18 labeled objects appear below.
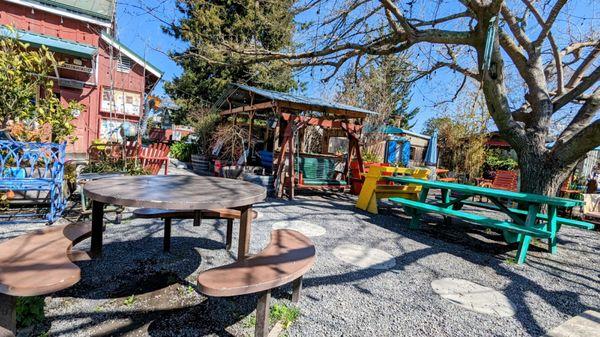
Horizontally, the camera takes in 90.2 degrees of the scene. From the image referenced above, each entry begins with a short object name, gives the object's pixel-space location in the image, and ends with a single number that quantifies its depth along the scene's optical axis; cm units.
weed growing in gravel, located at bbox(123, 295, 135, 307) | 220
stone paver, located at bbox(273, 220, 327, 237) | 447
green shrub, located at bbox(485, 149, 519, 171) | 1773
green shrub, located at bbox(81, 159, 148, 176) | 525
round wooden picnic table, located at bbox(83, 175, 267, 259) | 184
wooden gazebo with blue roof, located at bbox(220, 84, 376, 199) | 715
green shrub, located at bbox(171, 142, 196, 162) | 1402
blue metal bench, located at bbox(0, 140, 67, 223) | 374
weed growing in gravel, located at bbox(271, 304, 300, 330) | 209
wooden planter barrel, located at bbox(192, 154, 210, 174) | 1027
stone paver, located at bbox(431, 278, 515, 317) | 255
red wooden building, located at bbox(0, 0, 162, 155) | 957
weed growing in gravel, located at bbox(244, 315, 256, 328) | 206
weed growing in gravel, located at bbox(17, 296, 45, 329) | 185
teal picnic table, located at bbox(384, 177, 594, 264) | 371
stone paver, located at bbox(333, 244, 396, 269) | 339
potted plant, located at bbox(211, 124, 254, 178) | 780
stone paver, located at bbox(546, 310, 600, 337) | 216
